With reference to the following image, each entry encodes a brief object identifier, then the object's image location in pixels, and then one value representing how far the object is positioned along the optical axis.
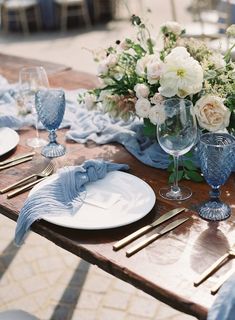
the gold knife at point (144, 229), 1.05
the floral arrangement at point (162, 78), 1.27
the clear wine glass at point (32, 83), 1.66
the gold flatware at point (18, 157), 1.47
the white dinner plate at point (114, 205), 1.12
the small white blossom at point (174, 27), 1.48
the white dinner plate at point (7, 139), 1.53
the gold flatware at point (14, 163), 1.44
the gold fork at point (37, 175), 1.30
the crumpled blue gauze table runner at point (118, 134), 1.46
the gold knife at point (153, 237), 1.02
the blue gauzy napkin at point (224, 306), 0.85
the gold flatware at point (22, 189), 1.27
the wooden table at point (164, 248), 0.93
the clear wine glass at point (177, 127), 1.19
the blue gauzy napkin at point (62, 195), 1.15
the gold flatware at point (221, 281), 0.91
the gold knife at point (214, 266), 0.93
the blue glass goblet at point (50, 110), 1.50
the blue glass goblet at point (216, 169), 1.13
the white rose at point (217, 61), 1.35
